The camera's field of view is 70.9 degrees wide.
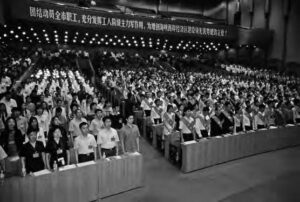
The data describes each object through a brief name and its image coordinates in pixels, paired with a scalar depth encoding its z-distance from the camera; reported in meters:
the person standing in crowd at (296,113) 6.53
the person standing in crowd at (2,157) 3.39
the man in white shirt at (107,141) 3.96
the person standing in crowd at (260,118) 5.84
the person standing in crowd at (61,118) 4.84
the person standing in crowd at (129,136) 4.22
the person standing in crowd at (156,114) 6.02
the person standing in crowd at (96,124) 4.52
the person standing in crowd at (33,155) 3.37
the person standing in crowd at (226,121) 5.35
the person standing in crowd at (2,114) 4.55
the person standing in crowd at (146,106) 6.62
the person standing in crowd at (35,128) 3.90
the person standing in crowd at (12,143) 3.46
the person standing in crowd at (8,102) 5.30
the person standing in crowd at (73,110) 4.77
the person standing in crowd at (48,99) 6.05
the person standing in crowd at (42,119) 4.65
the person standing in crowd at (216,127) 5.28
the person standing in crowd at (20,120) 4.47
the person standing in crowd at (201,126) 5.09
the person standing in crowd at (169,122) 5.15
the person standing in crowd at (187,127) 4.92
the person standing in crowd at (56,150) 3.51
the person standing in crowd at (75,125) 4.52
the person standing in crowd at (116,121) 5.18
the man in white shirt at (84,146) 3.74
